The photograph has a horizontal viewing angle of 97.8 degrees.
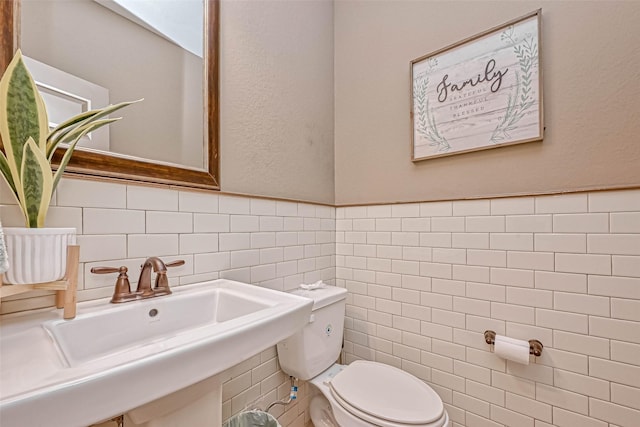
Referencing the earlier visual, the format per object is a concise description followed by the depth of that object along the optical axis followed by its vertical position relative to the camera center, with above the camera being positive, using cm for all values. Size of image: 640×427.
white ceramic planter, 59 -8
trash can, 106 -79
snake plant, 61 +17
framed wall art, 115 +55
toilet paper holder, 109 -53
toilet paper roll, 107 -53
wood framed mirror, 71 +19
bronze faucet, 81 -21
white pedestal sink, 38 -27
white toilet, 100 -71
